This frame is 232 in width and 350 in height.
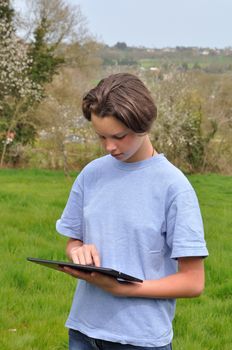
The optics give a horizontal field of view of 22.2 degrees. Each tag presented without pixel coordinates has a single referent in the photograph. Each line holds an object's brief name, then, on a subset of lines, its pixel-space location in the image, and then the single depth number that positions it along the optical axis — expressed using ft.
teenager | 6.60
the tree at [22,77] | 79.25
